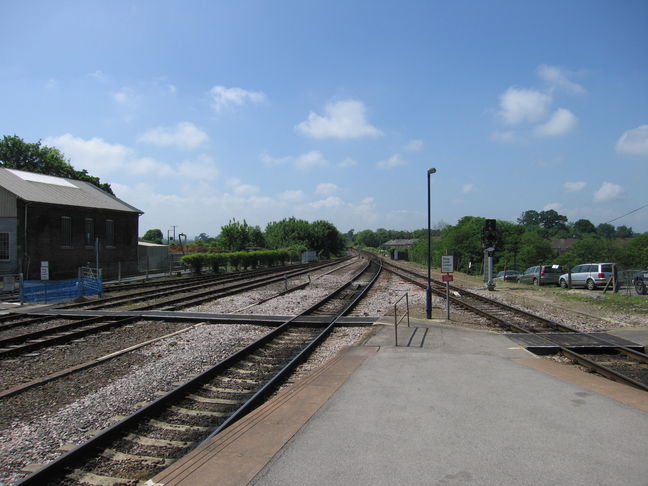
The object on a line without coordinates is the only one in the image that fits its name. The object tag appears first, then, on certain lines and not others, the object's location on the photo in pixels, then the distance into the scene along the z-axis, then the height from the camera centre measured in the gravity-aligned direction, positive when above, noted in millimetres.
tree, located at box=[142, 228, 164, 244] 125088 +4425
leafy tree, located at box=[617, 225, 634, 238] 179600 +7341
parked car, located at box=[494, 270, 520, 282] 33625 -2001
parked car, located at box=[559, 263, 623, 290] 23969 -1381
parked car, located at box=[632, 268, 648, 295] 22188 -1655
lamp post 13570 -1576
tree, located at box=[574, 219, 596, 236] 155625 +7429
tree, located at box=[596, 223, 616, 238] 178525 +7798
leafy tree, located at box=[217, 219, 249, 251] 62688 +1733
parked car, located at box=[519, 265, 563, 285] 28844 -1627
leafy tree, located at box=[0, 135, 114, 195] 52500 +10726
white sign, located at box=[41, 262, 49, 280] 21391 -951
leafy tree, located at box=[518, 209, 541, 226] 181250 +12109
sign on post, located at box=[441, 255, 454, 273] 13945 -455
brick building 27500 +1619
